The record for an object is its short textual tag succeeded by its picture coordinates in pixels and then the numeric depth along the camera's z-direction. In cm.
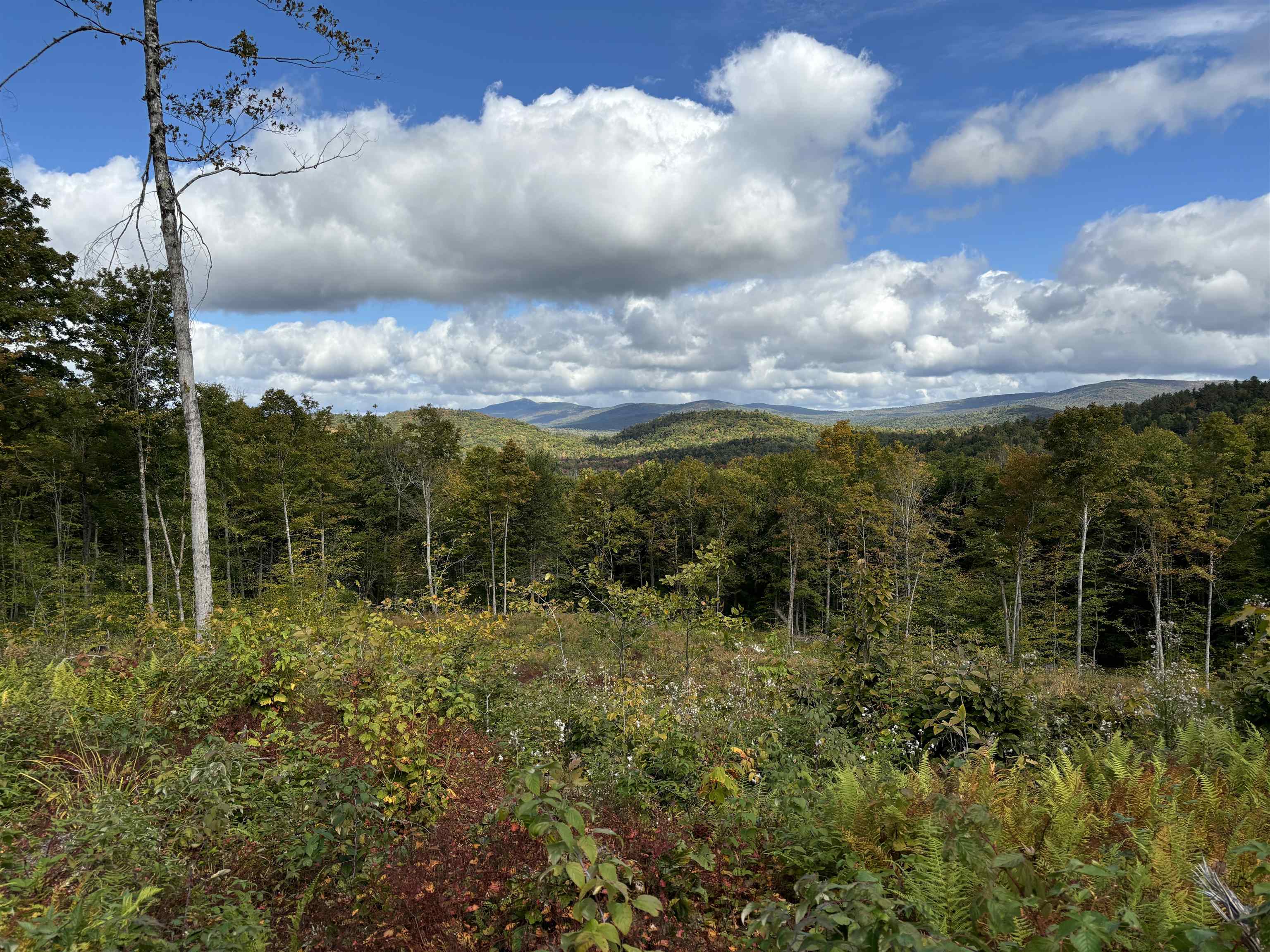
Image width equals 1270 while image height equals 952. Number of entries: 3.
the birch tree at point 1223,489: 2334
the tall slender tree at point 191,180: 792
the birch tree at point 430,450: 3294
